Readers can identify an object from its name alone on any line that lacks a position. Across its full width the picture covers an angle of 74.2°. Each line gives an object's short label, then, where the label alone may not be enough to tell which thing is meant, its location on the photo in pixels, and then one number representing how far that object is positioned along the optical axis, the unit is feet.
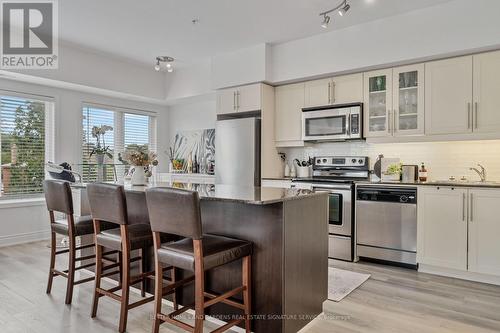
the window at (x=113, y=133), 18.02
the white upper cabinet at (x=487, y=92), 10.89
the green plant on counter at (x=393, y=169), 12.93
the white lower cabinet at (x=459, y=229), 10.41
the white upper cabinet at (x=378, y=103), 13.00
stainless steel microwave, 13.58
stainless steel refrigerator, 15.49
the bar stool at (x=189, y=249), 6.01
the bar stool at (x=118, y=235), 7.48
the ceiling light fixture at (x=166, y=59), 14.03
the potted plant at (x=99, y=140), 15.87
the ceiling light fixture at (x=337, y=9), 9.77
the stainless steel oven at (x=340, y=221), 12.98
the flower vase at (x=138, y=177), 9.92
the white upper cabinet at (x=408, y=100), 12.29
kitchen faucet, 11.88
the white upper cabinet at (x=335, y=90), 13.74
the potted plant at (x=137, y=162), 9.99
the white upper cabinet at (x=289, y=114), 15.34
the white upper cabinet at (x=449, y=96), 11.38
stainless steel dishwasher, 11.77
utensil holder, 16.03
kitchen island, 6.94
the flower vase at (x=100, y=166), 12.67
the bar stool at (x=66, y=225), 8.79
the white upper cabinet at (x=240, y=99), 15.47
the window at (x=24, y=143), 15.34
